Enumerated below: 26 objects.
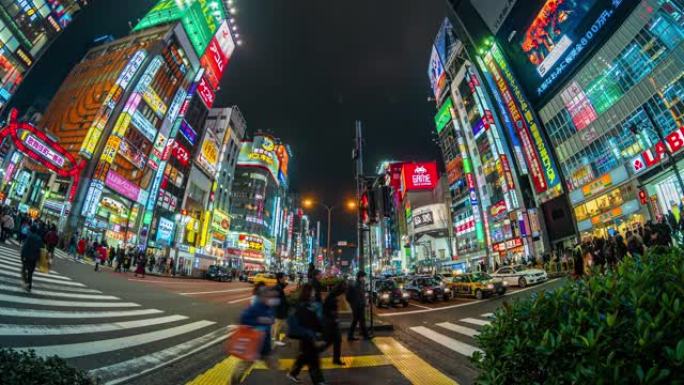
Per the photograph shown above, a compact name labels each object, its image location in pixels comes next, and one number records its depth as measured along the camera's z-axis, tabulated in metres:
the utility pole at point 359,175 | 11.43
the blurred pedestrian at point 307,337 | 5.20
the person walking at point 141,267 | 22.77
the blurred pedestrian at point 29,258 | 9.31
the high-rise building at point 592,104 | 24.70
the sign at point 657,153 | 22.30
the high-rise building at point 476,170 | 43.03
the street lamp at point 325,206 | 24.98
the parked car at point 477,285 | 18.47
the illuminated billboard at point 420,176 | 85.06
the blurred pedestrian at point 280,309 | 8.31
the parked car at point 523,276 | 20.95
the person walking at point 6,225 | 18.97
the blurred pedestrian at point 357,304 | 8.92
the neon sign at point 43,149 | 26.47
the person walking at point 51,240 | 17.16
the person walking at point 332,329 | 6.41
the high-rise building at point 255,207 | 85.62
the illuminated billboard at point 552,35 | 30.17
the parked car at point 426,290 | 19.02
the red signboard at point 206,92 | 60.97
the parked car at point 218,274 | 37.06
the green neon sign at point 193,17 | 54.53
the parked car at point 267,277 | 28.31
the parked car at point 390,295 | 17.92
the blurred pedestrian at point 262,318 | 4.83
